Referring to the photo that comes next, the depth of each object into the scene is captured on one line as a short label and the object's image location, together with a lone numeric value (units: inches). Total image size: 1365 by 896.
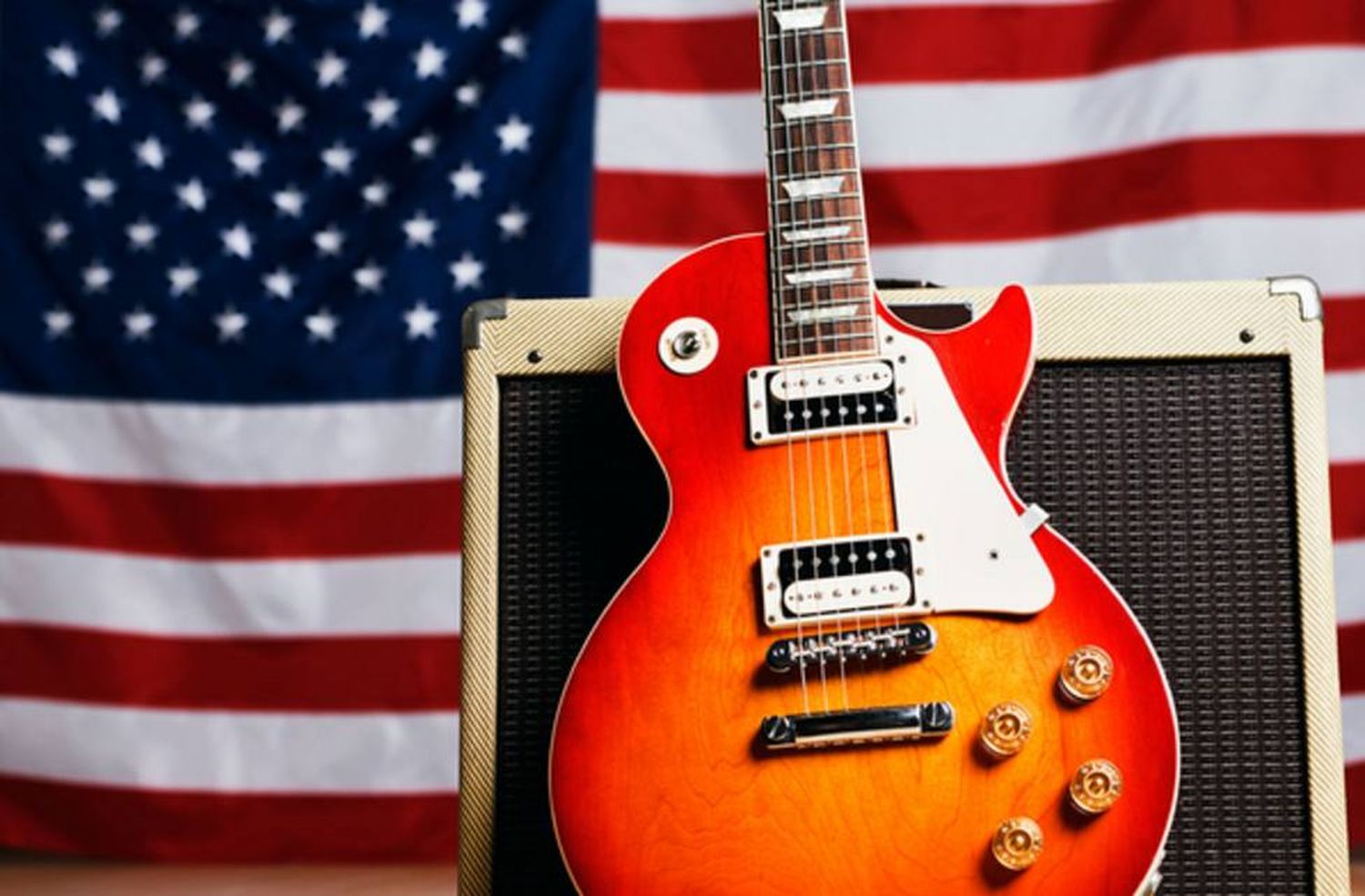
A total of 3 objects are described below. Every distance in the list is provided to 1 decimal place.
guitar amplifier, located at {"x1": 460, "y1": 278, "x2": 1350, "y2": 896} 82.9
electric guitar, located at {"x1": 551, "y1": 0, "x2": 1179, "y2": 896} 77.8
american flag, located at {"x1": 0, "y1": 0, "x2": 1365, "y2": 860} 110.3
